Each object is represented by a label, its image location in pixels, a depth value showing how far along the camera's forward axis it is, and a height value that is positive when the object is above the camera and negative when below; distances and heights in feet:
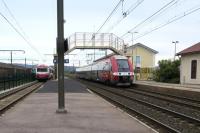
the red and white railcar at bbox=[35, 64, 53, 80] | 211.70 +0.20
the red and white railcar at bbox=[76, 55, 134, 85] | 128.77 +0.60
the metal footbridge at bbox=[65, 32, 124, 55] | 181.57 +12.46
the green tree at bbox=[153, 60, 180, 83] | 183.21 +0.74
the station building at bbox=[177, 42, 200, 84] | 141.38 +2.27
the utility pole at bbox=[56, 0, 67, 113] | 49.67 +2.85
